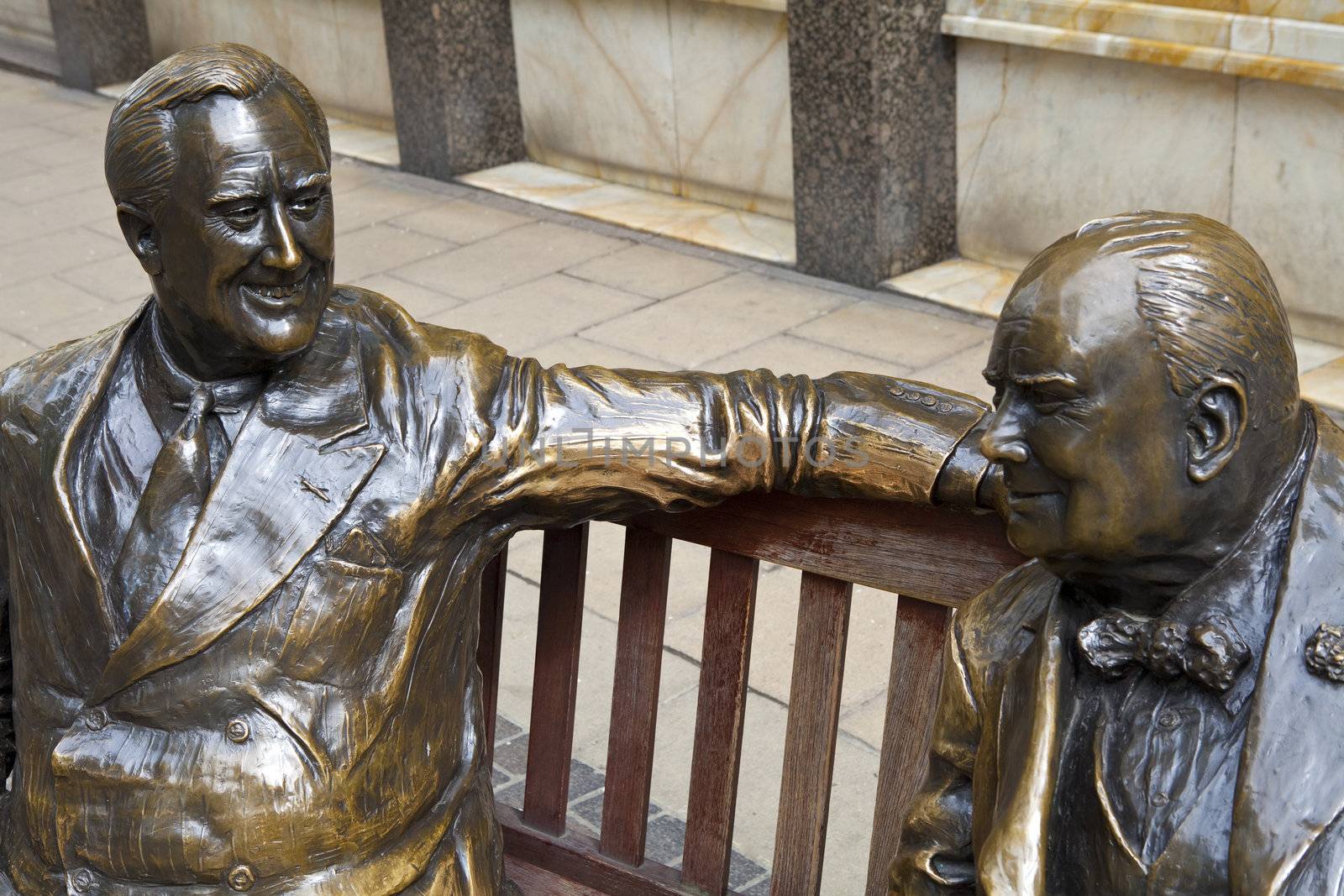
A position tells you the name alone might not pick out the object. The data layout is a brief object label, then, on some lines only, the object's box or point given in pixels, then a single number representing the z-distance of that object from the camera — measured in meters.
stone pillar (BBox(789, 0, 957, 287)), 6.09
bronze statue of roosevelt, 2.28
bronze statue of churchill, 1.60
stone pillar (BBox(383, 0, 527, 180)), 7.93
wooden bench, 2.46
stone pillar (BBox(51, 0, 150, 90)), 10.27
